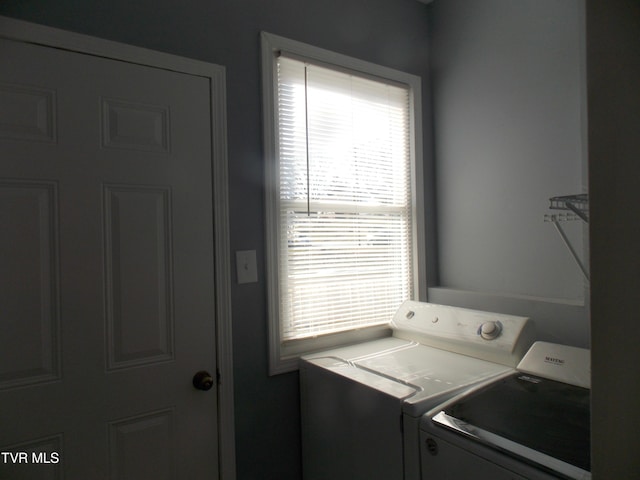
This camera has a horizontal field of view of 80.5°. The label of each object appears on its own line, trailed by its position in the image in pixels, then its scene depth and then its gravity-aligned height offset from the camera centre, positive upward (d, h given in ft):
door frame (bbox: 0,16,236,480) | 5.13 -0.22
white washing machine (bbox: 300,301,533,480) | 4.31 -1.86
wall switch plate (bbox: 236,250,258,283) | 5.40 -0.38
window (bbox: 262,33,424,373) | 5.85 +0.71
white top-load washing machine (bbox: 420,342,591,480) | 3.21 -1.87
